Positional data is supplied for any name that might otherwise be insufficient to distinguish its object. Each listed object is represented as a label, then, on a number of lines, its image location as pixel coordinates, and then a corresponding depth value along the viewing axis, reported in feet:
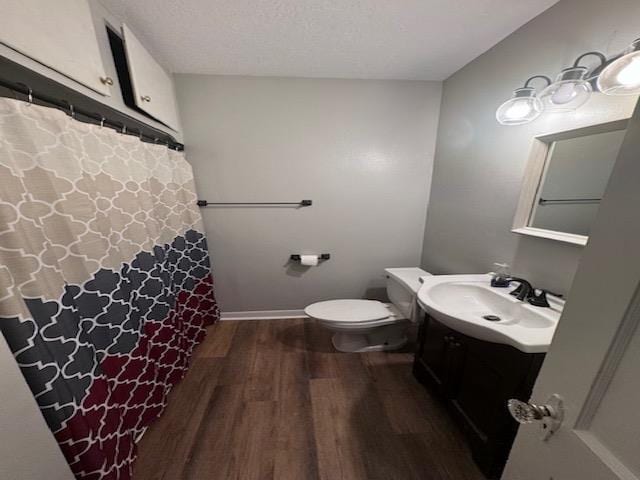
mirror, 2.96
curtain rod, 2.31
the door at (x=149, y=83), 3.79
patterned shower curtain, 2.23
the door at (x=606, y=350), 1.15
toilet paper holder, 6.80
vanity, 2.76
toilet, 5.49
